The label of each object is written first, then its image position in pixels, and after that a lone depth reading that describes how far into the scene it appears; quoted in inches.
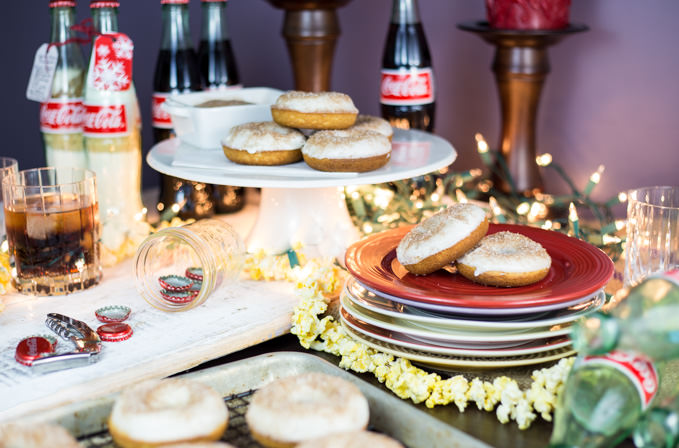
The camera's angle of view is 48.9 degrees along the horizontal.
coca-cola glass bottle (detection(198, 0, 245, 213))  57.6
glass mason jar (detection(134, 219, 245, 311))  37.1
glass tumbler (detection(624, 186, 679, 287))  35.8
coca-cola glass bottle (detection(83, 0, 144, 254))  44.4
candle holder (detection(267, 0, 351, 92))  56.8
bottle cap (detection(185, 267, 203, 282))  40.9
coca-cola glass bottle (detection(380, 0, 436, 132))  52.0
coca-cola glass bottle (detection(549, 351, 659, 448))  22.8
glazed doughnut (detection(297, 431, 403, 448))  22.2
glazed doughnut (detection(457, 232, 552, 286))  31.5
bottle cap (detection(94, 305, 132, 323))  36.6
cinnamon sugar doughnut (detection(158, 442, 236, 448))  22.6
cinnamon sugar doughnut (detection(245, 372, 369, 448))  23.6
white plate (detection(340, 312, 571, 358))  30.4
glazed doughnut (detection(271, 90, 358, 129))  41.1
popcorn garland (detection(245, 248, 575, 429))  28.5
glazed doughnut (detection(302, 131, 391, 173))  38.9
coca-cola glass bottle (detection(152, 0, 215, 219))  53.7
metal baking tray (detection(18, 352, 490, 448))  25.3
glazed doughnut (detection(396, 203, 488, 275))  32.0
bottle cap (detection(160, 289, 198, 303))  38.4
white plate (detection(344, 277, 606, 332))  30.0
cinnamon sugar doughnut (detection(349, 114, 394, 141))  43.4
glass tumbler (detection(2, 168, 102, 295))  39.4
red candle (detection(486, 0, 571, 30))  51.9
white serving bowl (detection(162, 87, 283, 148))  44.2
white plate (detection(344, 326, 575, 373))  30.5
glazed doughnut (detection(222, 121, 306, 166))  40.6
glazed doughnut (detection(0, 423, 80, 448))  22.5
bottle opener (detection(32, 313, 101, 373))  31.6
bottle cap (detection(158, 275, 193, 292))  39.4
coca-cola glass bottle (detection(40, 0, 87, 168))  46.8
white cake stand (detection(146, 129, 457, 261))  41.0
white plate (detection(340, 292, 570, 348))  30.2
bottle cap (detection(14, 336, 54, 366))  31.7
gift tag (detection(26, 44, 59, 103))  46.7
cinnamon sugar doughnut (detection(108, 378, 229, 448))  23.5
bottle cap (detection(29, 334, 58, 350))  33.5
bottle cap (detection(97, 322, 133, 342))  34.5
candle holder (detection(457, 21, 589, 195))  52.9
